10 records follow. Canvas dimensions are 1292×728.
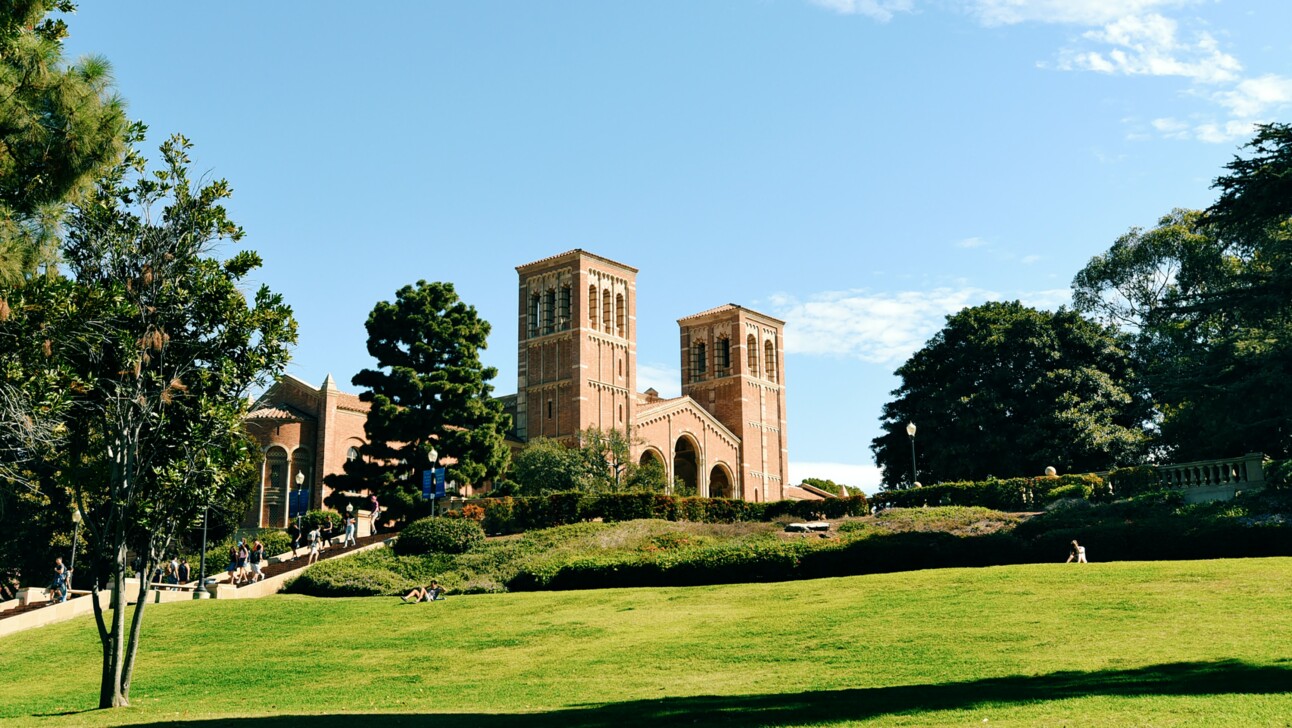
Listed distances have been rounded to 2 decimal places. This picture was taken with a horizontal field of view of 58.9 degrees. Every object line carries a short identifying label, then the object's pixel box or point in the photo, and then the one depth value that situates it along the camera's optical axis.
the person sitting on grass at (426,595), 28.56
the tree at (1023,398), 50.12
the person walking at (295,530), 47.69
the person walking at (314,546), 36.91
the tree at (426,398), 47.53
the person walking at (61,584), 31.14
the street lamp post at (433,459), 42.56
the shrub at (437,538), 37.56
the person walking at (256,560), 33.78
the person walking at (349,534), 40.00
